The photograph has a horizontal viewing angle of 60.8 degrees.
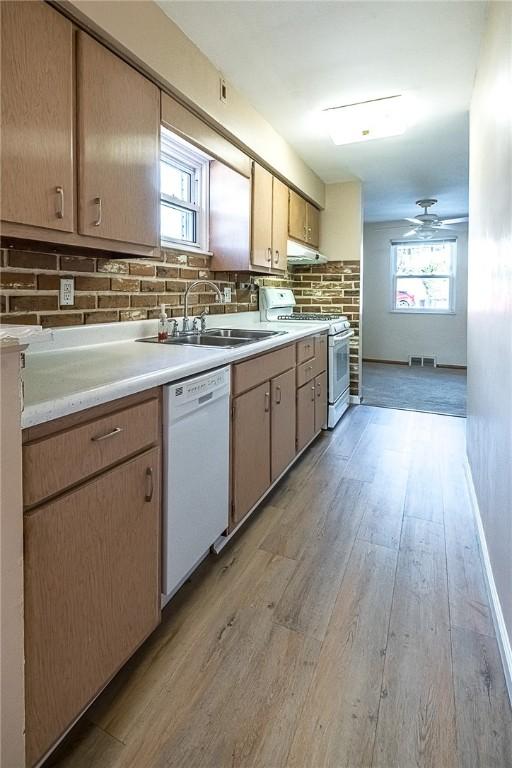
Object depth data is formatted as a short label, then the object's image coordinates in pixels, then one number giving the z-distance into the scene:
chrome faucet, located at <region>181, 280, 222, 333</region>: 2.51
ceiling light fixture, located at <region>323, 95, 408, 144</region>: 2.85
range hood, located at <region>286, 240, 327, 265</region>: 3.99
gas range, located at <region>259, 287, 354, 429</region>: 3.84
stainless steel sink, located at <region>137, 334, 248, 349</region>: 2.28
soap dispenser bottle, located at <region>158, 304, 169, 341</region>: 2.31
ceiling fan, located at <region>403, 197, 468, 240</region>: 5.28
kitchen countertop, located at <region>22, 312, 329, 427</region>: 1.04
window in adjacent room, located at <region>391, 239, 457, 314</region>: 7.09
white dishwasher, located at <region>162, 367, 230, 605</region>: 1.50
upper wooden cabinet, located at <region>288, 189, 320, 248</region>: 3.80
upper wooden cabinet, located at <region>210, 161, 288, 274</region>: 2.83
